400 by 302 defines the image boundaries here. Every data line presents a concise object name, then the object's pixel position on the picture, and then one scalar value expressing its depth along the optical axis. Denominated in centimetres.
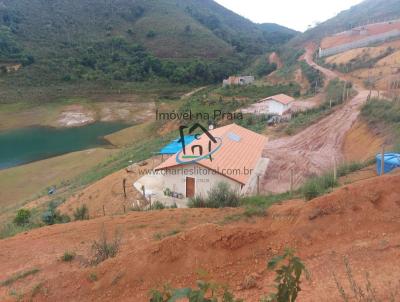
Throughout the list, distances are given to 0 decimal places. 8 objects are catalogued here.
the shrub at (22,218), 1378
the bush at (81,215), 1241
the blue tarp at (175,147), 1896
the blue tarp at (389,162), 995
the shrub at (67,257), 701
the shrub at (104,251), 653
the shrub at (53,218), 1241
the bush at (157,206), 1148
